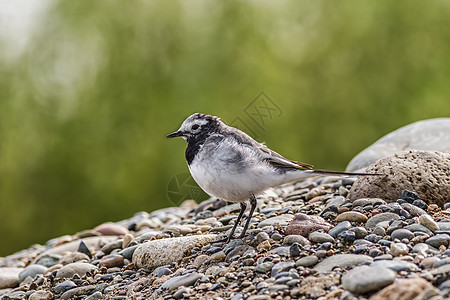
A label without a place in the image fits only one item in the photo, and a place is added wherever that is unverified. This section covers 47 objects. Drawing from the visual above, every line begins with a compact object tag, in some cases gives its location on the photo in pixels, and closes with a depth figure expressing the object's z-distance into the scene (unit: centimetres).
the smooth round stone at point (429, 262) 727
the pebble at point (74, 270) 1064
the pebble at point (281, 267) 784
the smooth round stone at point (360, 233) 863
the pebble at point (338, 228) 880
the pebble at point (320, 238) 855
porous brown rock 1025
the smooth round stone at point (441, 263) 714
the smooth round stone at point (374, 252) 782
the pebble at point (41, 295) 989
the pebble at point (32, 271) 1181
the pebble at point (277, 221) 1023
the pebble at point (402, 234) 834
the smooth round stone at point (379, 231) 865
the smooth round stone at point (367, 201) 999
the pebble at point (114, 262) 1071
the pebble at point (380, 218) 909
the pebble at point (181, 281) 841
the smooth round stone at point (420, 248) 780
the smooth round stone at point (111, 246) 1201
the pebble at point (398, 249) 774
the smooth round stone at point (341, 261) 761
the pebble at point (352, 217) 932
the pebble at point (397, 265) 710
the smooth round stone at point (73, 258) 1194
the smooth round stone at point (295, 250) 822
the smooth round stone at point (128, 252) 1087
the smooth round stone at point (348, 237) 848
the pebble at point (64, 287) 1010
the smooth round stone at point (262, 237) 920
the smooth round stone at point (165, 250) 988
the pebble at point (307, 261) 788
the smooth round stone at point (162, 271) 935
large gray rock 1377
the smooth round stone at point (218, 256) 914
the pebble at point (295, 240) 867
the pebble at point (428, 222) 863
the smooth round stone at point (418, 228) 854
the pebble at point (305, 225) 905
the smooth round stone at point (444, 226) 864
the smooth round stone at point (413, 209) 939
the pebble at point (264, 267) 803
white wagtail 936
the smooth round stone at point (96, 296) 930
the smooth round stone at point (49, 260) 1258
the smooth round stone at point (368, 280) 666
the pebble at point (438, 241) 806
